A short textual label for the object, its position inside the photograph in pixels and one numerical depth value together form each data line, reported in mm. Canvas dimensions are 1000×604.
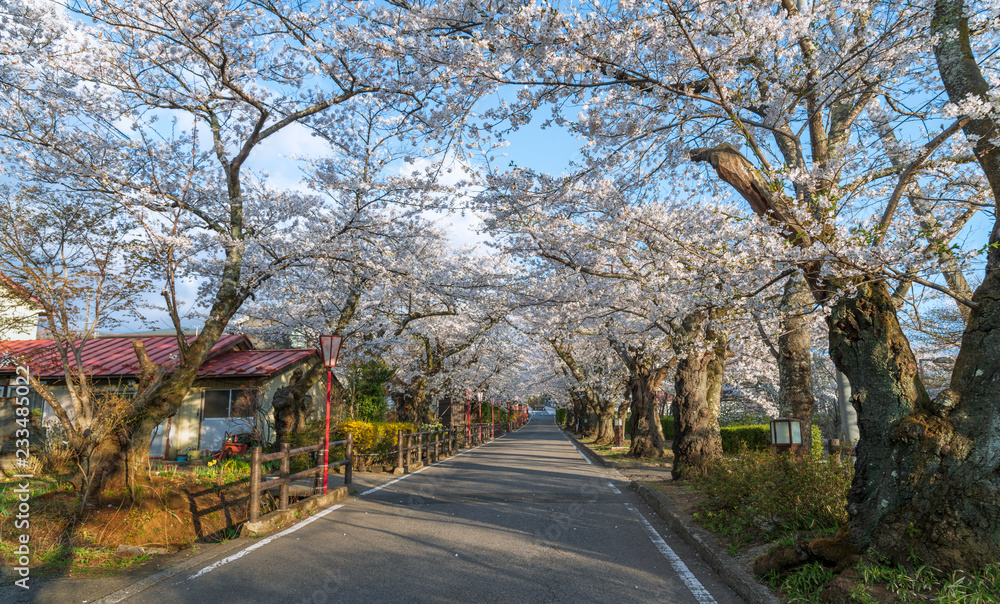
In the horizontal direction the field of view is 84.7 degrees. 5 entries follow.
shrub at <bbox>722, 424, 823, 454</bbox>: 23531
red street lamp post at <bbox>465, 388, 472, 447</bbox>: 28122
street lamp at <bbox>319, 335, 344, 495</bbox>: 10654
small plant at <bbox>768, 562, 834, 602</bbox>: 4234
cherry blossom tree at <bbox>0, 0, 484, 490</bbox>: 8086
